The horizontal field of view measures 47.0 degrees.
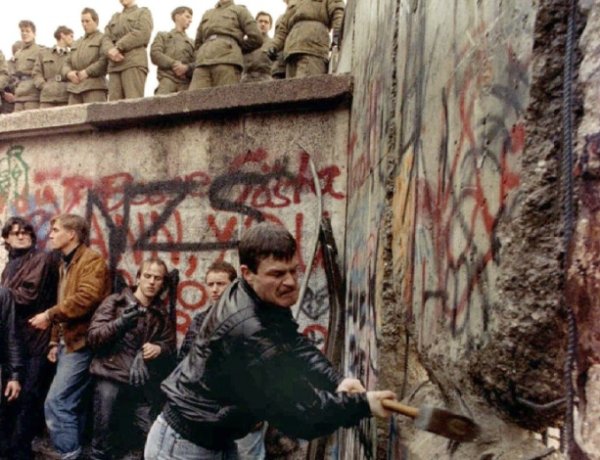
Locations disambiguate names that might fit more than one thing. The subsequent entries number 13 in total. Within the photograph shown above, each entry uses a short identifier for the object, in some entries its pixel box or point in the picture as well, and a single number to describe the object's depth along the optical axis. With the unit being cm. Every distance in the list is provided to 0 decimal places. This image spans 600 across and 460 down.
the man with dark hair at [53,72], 856
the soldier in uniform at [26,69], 902
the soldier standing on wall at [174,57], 800
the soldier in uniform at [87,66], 790
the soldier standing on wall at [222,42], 747
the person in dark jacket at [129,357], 488
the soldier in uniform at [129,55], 768
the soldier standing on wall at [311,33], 725
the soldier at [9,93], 951
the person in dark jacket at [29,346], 533
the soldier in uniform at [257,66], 811
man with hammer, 223
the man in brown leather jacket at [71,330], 514
